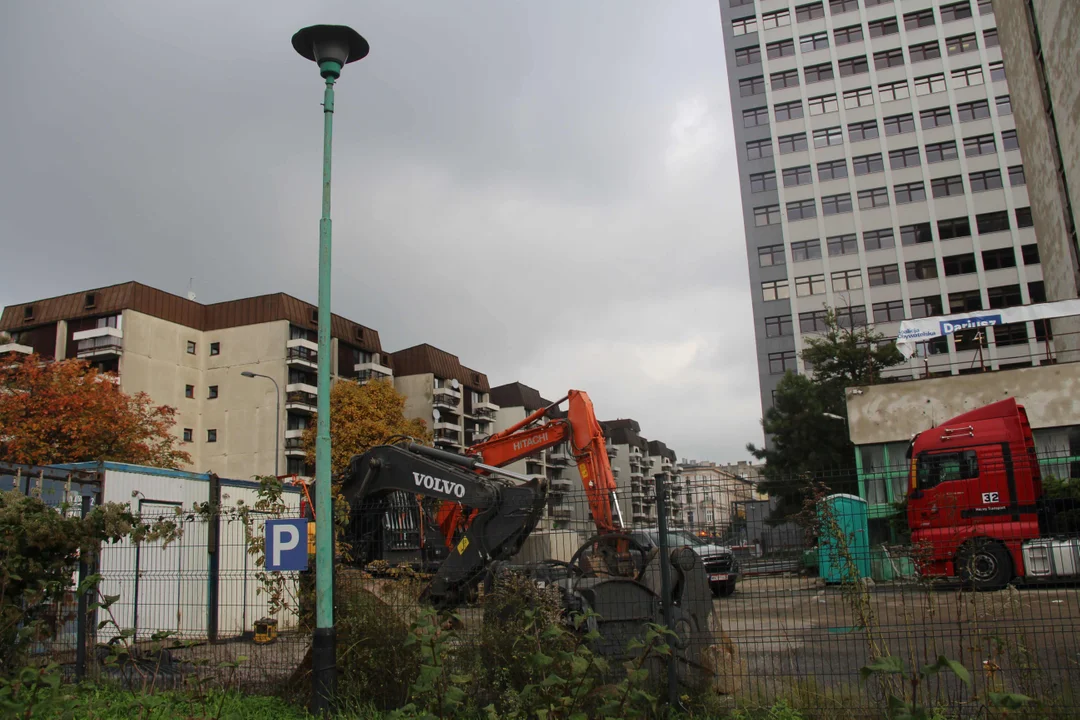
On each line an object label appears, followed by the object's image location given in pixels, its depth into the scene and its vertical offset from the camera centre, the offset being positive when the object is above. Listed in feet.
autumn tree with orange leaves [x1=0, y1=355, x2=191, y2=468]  112.57 +19.17
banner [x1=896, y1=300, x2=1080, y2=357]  84.13 +19.81
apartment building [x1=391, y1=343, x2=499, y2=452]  266.36 +47.60
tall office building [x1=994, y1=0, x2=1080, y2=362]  81.41 +41.52
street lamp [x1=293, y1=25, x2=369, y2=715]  23.98 +5.02
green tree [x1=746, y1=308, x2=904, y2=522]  127.24 +17.97
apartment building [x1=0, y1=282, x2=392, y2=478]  194.08 +47.62
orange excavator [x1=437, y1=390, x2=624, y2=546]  48.65 +5.78
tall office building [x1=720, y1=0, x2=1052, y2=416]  201.05 +86.64
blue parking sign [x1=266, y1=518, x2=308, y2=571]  26.50 +0.08
